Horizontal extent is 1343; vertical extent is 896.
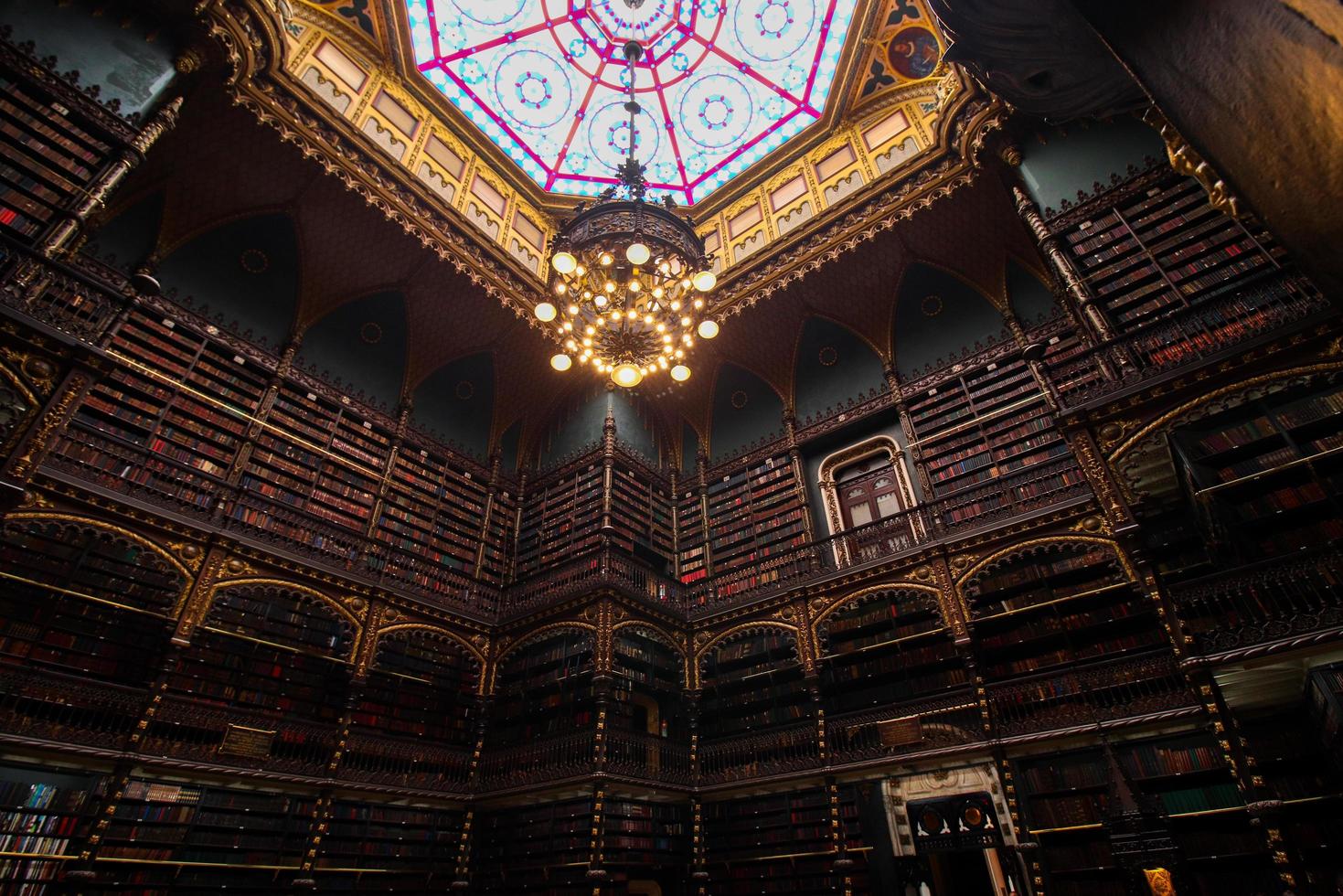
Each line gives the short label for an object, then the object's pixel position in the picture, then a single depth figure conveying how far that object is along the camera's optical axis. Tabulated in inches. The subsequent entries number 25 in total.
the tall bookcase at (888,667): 311.1
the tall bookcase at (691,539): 433.7
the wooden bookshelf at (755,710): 329.4
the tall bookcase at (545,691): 353.4
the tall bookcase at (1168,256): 252.1
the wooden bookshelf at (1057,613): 279.7
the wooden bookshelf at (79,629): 241.0
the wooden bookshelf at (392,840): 291.7
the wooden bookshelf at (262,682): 273.3
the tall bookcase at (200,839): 239.5
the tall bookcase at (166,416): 281.9
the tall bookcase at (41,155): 239.6
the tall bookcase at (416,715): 319.3
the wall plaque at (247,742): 273.1
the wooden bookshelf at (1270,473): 213.9
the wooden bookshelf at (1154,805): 217.0
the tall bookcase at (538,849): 293.7
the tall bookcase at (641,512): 421.4
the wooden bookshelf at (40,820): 217.0
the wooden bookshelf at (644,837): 299.7
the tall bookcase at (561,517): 417.7
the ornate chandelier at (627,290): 246.8
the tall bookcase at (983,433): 334.3
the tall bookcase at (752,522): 400.5
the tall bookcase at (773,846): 294.0
